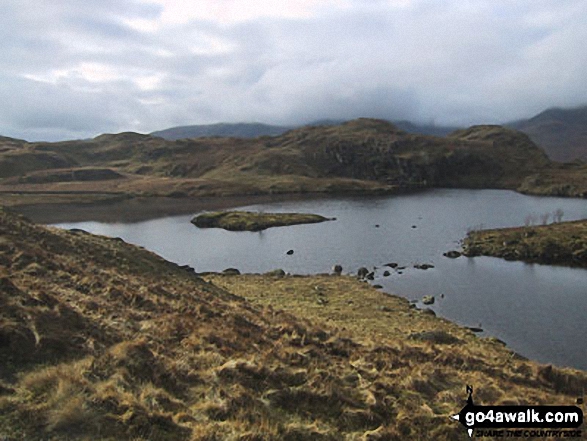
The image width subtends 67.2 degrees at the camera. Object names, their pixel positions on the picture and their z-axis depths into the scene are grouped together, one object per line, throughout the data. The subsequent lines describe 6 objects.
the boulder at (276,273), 72.07
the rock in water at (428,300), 55.98
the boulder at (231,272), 73.81
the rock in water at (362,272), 70.69
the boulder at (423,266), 74.88
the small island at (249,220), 125.19
